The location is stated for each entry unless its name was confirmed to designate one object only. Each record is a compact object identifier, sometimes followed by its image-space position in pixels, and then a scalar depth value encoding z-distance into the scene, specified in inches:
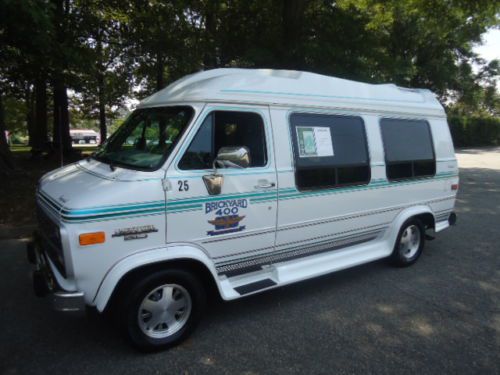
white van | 126.5
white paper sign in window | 169.8
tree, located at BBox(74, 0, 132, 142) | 491.5
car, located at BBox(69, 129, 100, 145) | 2708.2
